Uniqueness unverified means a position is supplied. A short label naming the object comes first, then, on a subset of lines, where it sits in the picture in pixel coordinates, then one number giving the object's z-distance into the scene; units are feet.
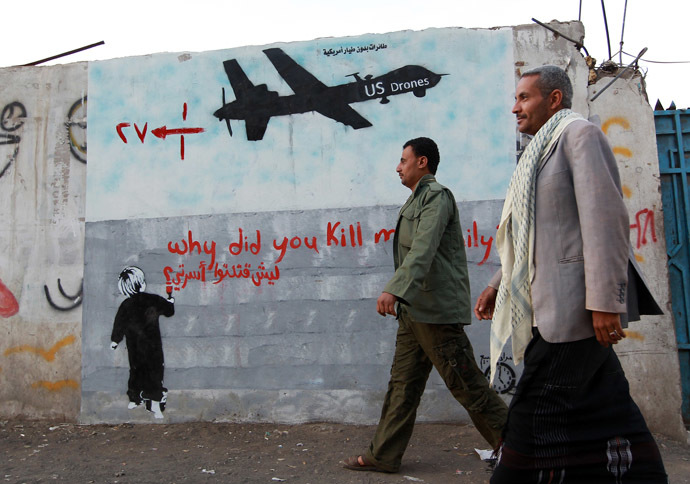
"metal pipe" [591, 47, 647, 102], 13.17
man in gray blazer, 6.33
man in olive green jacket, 9.96
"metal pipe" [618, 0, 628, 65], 13.55
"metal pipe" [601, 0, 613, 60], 14.29
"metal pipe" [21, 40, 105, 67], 15.87
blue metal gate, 13.43
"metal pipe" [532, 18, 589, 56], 13.48
